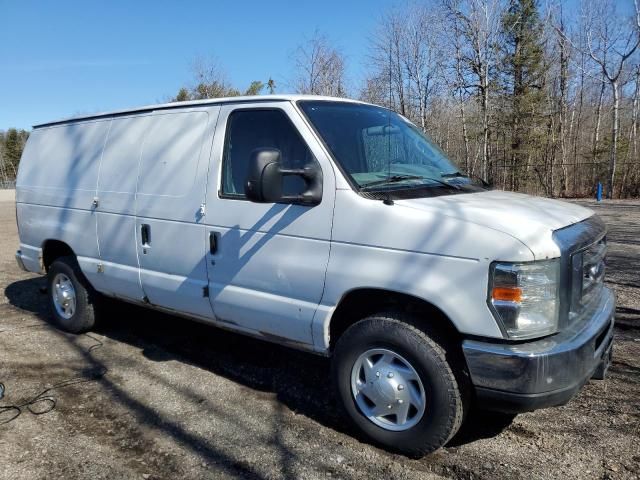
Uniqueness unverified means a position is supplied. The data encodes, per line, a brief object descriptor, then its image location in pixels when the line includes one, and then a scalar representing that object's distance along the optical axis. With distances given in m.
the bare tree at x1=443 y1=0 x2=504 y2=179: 26.50
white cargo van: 2.59
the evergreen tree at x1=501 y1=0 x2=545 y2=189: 28.28
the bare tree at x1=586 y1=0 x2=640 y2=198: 23.95
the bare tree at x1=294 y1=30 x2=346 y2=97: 22.81
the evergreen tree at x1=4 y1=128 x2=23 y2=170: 90.94
